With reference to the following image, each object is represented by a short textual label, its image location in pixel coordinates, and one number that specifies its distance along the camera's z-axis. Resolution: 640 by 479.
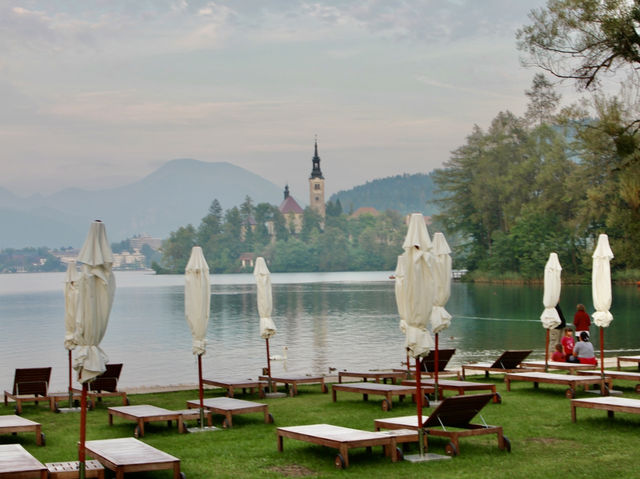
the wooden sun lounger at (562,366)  16.73
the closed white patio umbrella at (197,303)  12.30
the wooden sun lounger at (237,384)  15.00
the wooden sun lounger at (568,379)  13.73
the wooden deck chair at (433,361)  16.06
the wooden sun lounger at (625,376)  14.06
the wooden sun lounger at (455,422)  9.41
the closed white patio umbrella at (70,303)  15.04
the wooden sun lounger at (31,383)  14.20
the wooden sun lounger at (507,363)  16.81
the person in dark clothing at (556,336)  21.80
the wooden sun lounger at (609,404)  10.55
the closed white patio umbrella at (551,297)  17.08
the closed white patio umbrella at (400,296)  9.99
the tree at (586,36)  26.33
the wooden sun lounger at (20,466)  7.53
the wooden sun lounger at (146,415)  10.98
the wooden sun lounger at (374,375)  15.84
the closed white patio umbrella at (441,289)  13.41
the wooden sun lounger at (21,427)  10.07
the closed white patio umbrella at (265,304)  15.98
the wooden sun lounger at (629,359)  17.12
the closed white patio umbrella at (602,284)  14.45
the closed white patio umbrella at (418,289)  9.73
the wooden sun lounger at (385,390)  13.04
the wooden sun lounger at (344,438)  8.85
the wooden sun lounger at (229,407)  11.61
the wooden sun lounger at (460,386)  13.43
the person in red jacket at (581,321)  19.94
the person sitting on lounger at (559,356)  18.75
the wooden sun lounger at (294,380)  15.23
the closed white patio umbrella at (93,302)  8.23
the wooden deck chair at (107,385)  14.21
